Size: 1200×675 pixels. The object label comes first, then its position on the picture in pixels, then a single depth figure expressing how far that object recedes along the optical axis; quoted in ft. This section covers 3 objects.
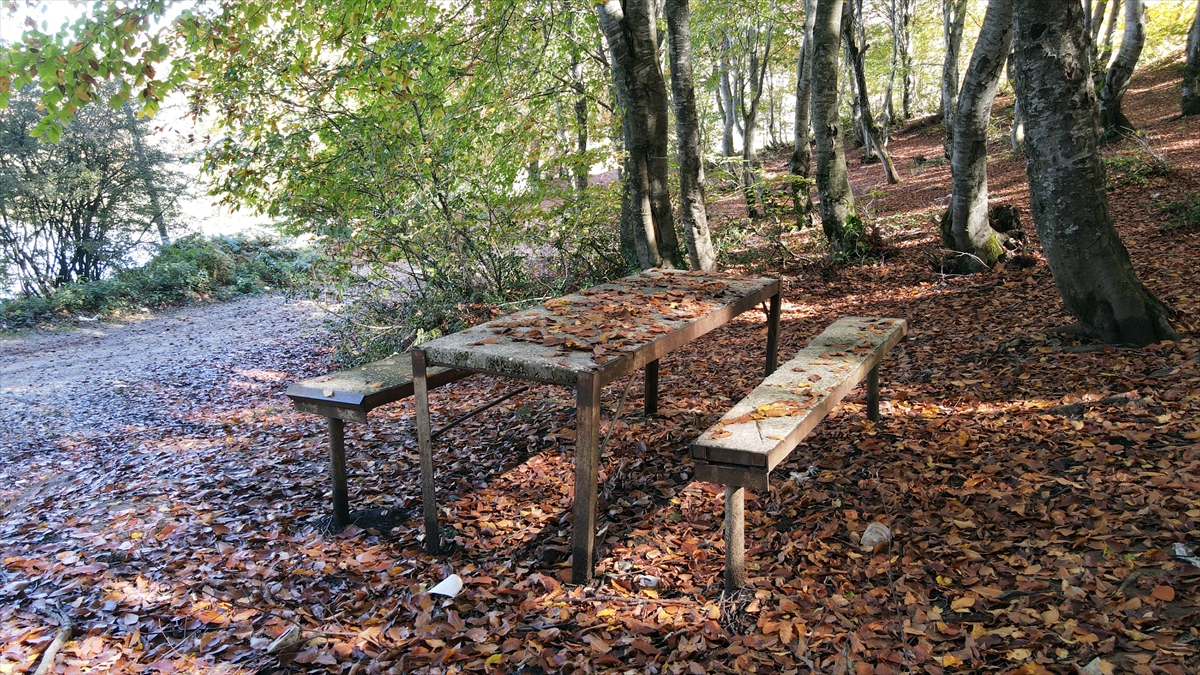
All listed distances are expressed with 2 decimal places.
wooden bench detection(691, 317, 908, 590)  8.93
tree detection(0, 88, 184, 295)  43.47
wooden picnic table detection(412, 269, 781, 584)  10.28
